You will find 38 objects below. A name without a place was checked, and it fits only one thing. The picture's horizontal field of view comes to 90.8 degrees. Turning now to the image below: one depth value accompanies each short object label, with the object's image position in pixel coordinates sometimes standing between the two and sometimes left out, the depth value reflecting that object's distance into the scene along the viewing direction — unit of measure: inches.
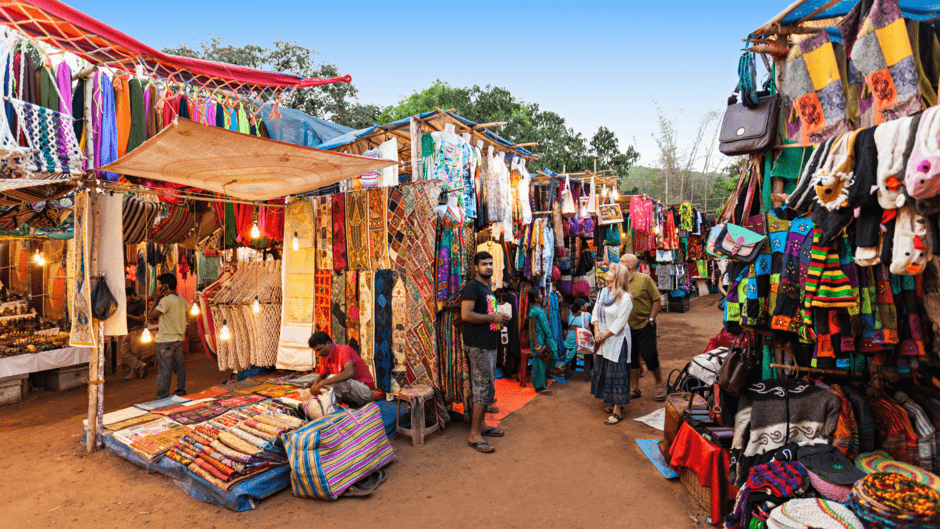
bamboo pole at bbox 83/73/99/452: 179.8
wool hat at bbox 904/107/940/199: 82.4
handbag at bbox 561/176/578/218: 295.4
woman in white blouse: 203.8
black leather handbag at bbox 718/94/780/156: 128.1
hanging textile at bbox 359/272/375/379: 206.8
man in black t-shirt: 179.0
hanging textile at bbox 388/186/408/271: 200.1
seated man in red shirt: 175.3
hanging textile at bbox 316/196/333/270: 226.7
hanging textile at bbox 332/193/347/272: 220.5
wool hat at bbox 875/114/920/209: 90.0
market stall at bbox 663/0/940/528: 92.7
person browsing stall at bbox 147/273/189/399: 233.1
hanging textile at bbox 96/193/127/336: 183.5
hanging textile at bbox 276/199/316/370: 234.1
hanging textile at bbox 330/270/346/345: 218.2
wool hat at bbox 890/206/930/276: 87.5
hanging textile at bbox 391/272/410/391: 197.5
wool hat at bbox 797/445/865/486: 102.3
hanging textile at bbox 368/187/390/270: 204.4
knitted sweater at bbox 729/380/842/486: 112.7
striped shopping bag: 142.9
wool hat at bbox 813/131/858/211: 99.2
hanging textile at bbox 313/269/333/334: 225.8
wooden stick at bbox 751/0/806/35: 115.1
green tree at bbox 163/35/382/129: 796.0
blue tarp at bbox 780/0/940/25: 102.0
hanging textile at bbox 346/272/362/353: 213.2
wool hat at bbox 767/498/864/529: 91.2
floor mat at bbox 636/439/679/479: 154.6
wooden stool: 183.8
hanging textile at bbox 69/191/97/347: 178.7
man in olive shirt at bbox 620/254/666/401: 230.2
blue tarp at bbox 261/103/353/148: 254.4
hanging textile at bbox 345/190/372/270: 210.8
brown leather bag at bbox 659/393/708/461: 154.9
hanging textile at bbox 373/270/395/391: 201.8
